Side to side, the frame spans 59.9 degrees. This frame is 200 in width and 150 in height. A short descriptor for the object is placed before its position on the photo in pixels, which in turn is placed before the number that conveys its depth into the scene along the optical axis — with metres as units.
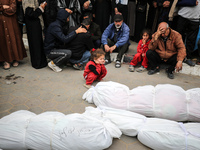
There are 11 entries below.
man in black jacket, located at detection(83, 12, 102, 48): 5.02
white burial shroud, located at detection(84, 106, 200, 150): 1.96
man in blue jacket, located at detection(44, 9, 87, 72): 4.04
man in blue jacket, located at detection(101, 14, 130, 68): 4.61
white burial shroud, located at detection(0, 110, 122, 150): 1.93
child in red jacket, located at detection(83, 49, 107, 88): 3.38
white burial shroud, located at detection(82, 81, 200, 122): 2.45
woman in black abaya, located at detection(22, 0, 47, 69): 3.99
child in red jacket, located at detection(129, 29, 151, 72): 4.33
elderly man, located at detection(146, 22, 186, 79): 3.73
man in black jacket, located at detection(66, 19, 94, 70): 4.25
